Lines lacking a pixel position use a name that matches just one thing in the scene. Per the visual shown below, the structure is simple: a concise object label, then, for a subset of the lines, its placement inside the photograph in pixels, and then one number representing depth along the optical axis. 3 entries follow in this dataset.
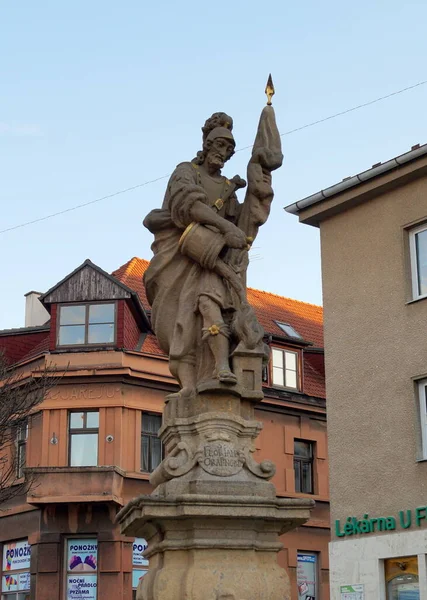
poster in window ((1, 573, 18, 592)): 29.30
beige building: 19.80
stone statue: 7.55
